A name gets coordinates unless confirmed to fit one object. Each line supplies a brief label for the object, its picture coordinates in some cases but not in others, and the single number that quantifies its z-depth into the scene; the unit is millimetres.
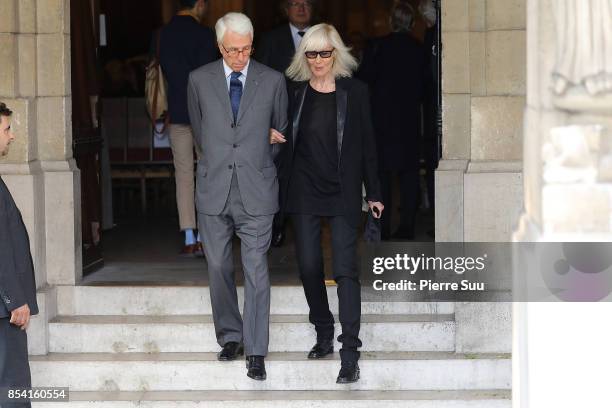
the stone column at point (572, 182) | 9984
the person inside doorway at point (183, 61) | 20437
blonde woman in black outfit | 16328
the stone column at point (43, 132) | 17734
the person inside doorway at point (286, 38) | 19750
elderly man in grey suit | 16375
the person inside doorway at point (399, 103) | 22578
